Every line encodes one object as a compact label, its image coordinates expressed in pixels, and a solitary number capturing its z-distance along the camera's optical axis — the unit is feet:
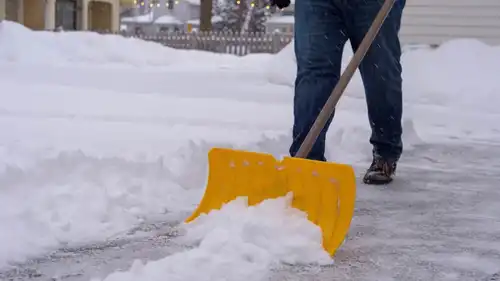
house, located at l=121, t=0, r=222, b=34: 208.94
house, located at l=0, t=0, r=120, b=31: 80.33
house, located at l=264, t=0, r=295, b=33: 180.34
